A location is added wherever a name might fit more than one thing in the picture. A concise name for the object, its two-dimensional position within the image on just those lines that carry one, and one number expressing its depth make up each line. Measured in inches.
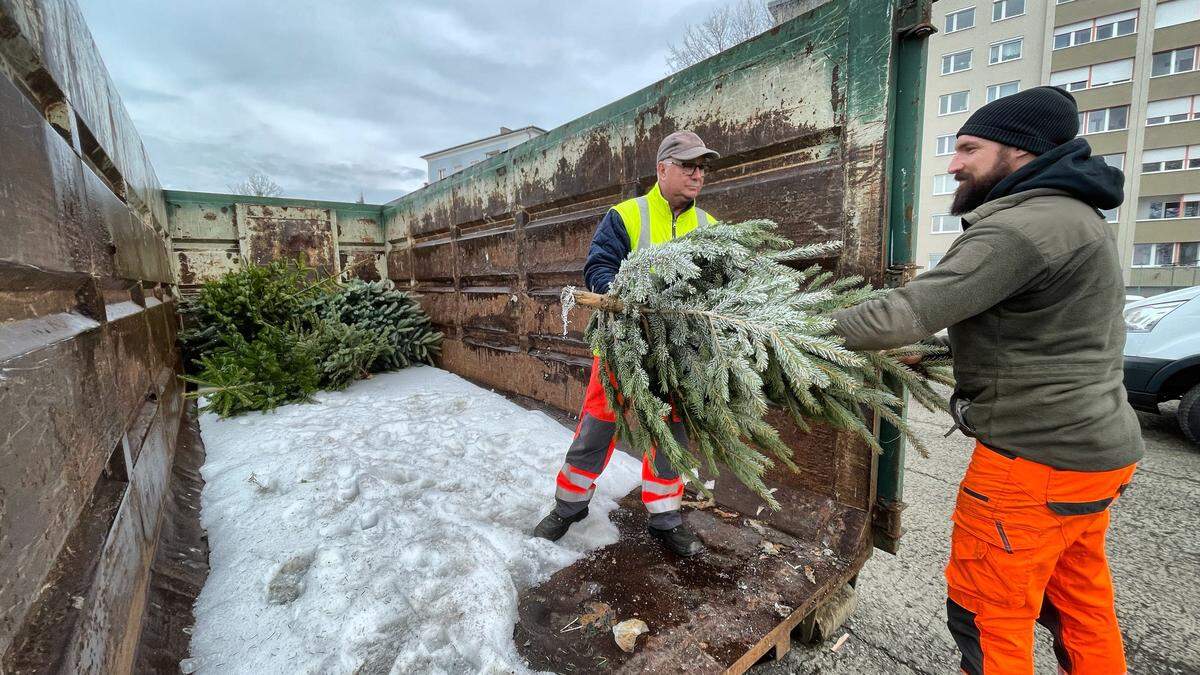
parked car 174.9
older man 92.8
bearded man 59.8
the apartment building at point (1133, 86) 813.2
